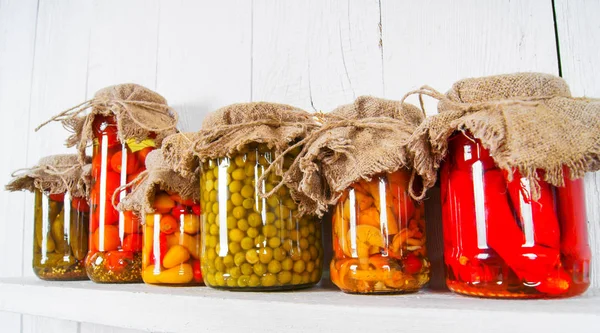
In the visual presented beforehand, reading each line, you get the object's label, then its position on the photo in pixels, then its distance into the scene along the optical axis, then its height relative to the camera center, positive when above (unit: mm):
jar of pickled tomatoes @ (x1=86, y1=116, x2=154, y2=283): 778 +42
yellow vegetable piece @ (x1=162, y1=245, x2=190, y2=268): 703 -19
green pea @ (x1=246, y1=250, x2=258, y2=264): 596 -17
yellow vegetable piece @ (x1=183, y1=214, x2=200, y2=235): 714 +24
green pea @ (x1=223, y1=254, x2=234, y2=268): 605 -22
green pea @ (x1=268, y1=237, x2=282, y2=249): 604 -2
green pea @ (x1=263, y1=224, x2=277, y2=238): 605 +10
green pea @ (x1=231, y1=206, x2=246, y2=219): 610 +32
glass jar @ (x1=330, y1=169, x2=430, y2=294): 549 -1
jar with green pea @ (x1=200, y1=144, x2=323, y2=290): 600 +8
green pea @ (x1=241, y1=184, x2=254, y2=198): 616 +56
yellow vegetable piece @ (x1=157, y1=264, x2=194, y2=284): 702 -43
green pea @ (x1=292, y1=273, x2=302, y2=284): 609 -43
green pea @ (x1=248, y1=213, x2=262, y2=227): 608 +23
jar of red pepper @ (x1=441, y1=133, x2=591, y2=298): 459 +1
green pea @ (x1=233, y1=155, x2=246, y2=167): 624 +92
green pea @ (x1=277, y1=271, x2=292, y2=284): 600 -41
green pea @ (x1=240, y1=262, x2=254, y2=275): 599 -31
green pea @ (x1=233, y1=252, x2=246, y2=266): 599 -19
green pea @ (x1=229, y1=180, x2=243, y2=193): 619 +62
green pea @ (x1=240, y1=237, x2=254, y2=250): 600 -3
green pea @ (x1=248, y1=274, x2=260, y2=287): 596 -44
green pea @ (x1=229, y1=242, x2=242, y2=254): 603 -7
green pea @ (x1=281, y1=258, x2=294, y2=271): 604 -27
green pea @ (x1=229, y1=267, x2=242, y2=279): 602 -34
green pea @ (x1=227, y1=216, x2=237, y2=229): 611 +21
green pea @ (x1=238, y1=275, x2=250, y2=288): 597 -43
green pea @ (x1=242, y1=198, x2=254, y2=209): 613 +41
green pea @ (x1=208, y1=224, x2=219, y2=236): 626 +14
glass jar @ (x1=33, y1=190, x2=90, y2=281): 886 +10
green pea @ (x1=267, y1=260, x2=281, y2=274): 597 -29
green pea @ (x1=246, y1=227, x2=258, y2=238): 603 +9
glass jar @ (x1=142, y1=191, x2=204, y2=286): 704 +0
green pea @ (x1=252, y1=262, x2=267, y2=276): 596 -31
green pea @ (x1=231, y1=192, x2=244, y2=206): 615 +47
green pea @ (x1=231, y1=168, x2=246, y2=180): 621 +76
